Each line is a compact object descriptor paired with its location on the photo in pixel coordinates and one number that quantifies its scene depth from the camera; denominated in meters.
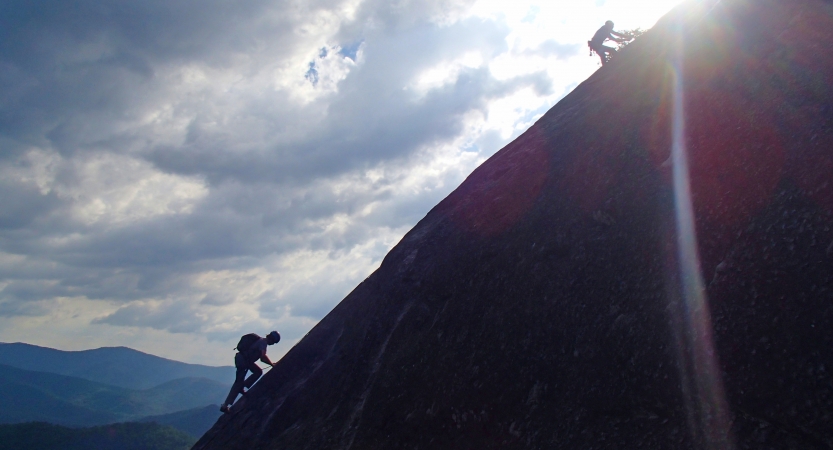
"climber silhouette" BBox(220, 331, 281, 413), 21.25
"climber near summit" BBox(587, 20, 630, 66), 25.31
